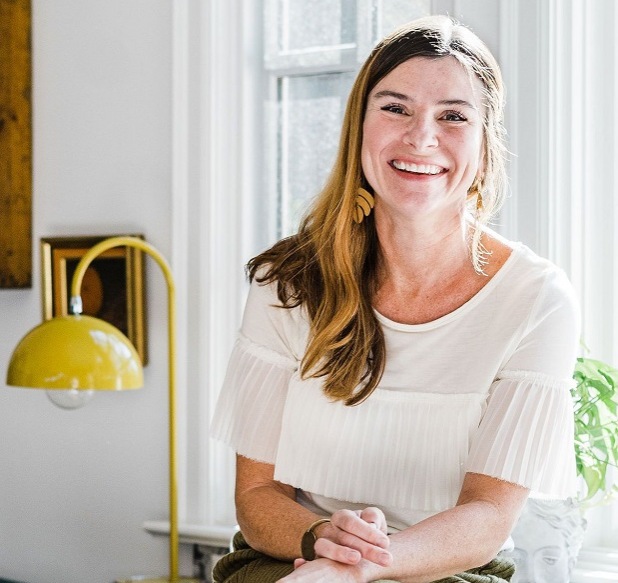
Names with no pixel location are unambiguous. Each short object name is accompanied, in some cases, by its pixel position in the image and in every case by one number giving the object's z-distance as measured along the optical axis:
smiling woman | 1.63
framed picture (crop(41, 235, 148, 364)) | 2.73
